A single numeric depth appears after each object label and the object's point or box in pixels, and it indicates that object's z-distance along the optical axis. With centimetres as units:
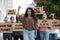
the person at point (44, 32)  1166
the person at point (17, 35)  1234
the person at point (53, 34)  1205
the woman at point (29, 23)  1101
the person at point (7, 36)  1227
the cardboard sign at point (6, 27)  1242
